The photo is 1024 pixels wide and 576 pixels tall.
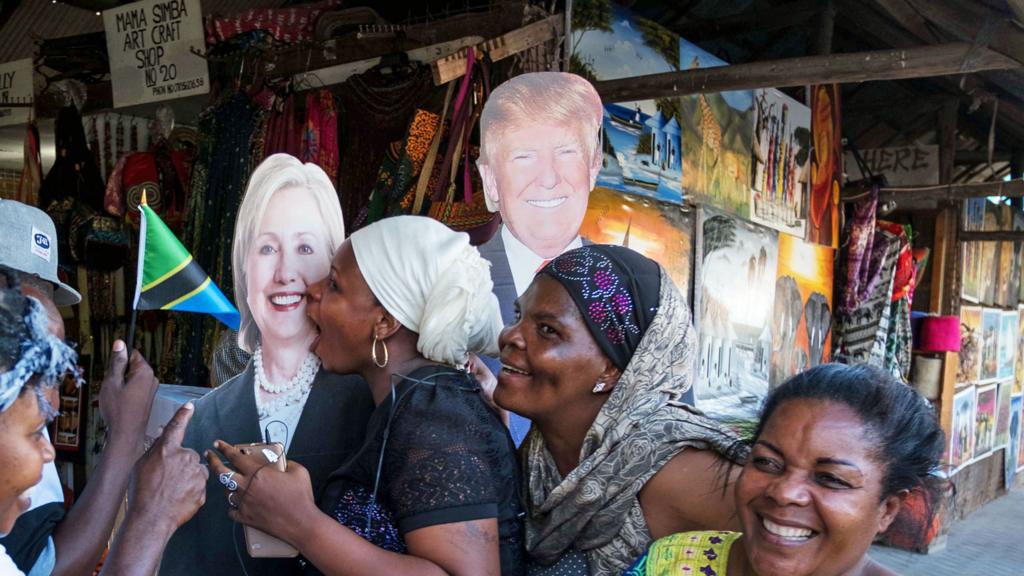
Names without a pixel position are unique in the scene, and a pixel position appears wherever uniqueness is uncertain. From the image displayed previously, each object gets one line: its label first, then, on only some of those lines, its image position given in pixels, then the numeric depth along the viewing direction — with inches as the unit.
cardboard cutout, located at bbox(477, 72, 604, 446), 132.4
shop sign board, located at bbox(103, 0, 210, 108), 160.7
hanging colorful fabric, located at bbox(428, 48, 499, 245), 139.9
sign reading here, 307.9
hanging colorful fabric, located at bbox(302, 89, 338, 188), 155.5
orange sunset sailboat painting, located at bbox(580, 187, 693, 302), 163.5
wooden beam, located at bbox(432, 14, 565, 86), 136.0
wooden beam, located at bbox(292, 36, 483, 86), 151.9
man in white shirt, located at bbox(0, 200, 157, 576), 66.8
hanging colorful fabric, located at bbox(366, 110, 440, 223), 145.3
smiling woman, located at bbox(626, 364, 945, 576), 55.6
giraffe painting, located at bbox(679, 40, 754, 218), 194.9
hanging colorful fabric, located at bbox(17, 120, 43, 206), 211.0
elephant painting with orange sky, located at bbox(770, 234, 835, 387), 241.3
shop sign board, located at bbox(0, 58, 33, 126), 222.2
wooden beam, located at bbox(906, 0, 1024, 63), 124.3
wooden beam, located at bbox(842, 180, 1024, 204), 230.5
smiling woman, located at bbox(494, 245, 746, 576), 68.0
